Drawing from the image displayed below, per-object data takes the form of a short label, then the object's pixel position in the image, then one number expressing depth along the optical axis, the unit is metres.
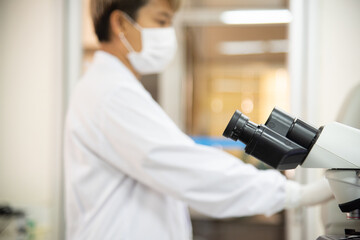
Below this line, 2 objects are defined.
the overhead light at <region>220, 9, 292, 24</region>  2.59
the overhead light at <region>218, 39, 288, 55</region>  4.18
